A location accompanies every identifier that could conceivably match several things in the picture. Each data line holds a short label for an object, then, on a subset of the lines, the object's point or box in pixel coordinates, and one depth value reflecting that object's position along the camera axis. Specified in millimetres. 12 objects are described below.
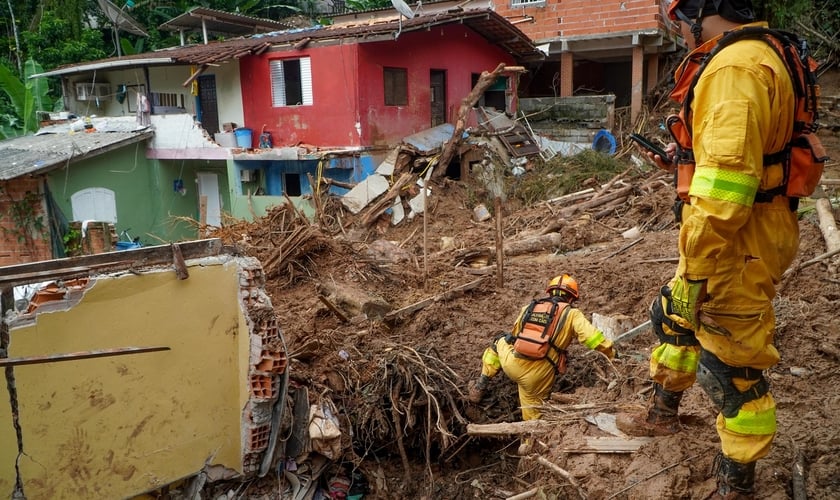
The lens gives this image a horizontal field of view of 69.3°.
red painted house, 14633
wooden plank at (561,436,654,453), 3480
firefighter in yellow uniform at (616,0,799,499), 2424
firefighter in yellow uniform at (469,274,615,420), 4957
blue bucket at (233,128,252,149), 16312
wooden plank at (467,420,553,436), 4105
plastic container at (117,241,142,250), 13966
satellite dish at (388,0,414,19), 13320
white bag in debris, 5457
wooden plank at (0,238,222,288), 3859
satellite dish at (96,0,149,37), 20250
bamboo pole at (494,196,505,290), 7834
